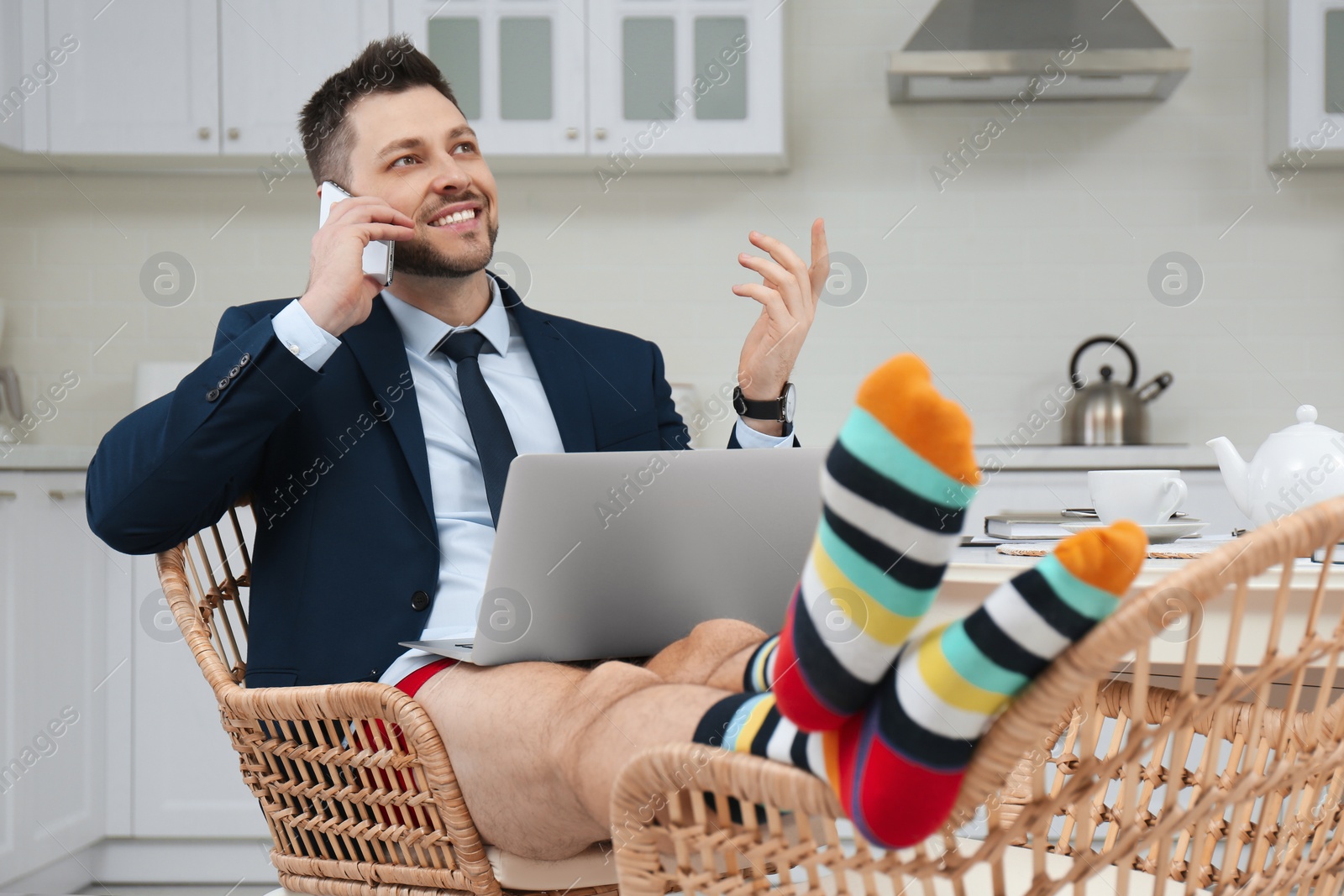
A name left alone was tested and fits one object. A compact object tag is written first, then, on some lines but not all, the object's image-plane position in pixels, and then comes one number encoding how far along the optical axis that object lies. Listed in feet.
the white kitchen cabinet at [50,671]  21.58
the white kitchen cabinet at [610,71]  27.00
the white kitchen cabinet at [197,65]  26.85
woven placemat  17.01
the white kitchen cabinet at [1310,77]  27.30
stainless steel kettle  27.71
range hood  26.94
